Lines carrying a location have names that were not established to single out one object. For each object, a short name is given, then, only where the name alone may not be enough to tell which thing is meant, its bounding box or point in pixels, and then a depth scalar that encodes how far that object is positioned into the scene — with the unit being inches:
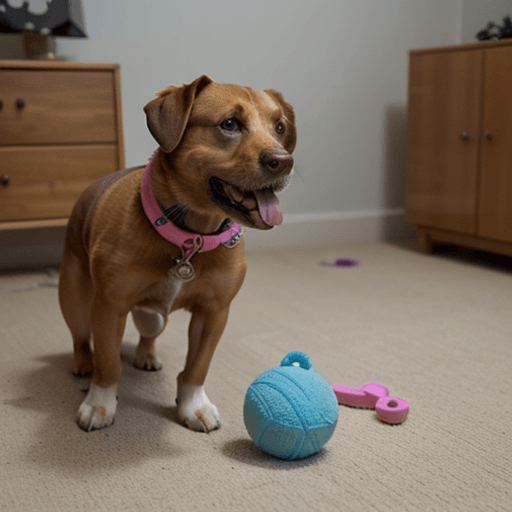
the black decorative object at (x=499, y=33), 100.5
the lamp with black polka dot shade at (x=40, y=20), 88.1
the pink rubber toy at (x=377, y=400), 48.0
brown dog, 42.1
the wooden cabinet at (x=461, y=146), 98.0
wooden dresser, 88.7
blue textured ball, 40.4
